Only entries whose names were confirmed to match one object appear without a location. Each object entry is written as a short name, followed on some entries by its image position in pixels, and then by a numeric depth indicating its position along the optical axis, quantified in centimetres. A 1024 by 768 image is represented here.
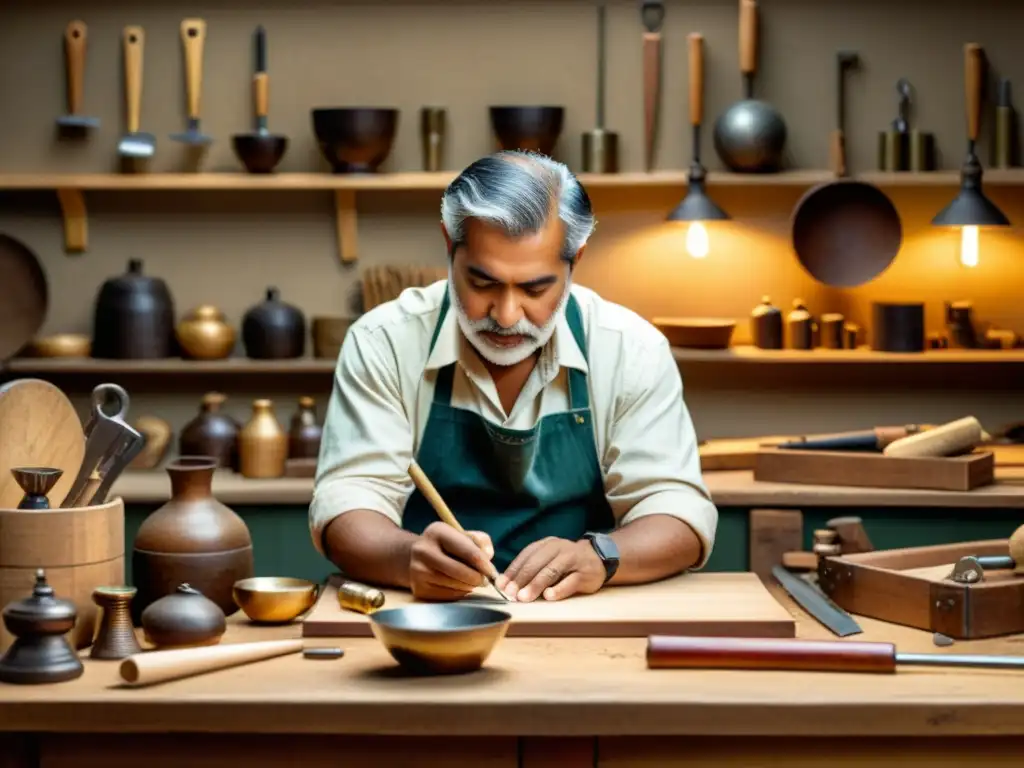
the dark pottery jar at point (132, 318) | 519
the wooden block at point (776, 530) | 449
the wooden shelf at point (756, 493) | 439
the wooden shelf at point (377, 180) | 504
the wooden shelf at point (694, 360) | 507
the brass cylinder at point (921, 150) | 512
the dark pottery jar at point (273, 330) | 518
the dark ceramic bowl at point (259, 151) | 509
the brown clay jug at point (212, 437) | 509
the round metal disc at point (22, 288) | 534
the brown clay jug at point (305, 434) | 507
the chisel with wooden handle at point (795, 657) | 217
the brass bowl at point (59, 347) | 521
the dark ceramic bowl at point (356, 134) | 501
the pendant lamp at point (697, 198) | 500
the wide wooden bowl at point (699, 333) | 511
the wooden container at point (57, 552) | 223
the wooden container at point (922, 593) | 240
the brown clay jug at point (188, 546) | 246
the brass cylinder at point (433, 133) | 518
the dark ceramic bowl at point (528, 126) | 502
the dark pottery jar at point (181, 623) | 225
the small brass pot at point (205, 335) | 520
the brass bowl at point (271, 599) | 245
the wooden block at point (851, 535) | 294
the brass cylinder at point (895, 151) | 512
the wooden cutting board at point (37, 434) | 234
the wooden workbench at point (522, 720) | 201
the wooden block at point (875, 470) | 432
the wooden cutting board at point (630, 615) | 239
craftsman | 272
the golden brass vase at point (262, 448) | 493
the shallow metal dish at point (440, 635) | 210
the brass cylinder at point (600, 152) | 512
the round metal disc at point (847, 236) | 521
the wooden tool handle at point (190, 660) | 207
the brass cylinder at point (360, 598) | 245
